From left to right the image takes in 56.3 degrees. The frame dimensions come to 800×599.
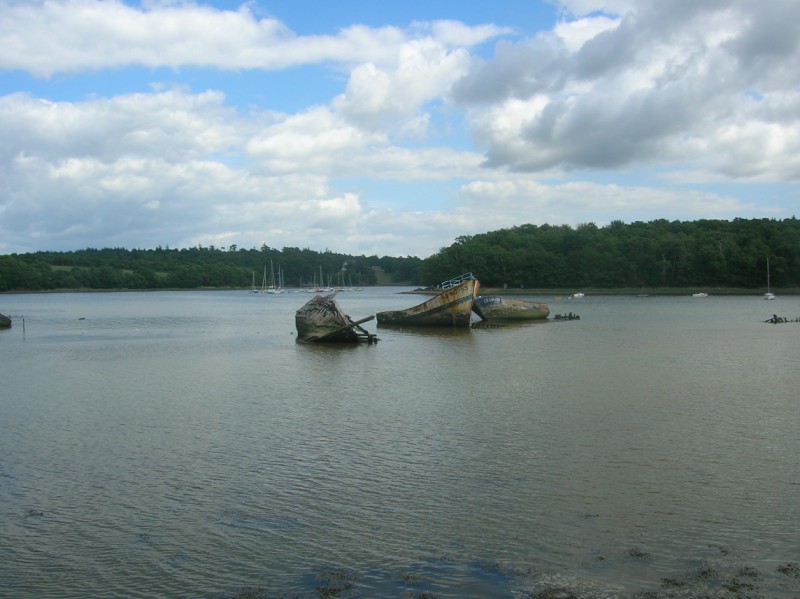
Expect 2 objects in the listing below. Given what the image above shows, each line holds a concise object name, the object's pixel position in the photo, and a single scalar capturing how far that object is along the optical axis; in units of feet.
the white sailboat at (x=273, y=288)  597.52
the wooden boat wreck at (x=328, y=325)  119.14
